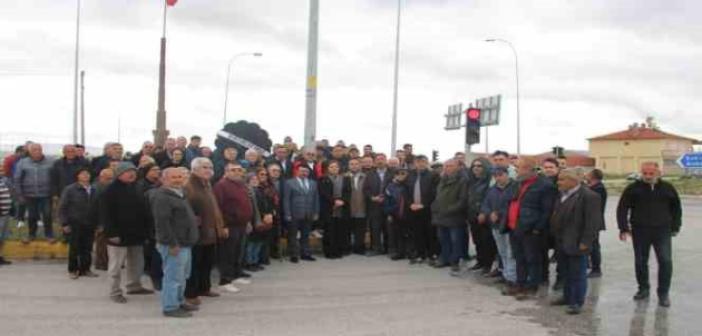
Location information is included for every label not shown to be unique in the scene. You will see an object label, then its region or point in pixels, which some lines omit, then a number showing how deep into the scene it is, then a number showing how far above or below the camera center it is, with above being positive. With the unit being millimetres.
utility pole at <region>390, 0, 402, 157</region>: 29031 +3198
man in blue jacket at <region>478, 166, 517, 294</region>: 9836 -654
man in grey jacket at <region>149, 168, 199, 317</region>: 7918 -772
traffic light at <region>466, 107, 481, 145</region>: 16141 +988
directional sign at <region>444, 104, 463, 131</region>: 23233 +1668
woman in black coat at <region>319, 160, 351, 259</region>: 12945 -755
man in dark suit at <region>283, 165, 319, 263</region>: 12336 -689
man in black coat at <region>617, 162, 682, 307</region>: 8992 -574
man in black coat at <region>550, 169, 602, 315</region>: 8375 -659
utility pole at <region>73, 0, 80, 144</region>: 30056 +2716
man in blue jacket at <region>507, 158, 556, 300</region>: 9305 -646
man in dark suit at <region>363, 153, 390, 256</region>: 13102 -559
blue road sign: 45062 +966
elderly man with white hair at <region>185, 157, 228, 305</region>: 8523 -619
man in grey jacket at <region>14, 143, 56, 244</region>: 12250 -473
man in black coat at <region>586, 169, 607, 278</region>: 10865 -299
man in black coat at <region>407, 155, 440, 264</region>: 12453 -775
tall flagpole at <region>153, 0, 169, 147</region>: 21000 +2000
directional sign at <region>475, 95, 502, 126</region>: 17953 +1517
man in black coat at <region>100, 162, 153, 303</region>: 8805 -718
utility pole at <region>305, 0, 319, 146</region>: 14886 +1926
